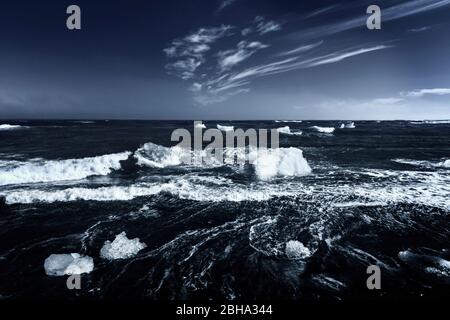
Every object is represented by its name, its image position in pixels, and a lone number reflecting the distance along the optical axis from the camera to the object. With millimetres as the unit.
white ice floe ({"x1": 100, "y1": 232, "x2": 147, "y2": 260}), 5691
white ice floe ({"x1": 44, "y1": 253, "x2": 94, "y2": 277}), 5133
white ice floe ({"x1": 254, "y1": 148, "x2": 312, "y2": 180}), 12453
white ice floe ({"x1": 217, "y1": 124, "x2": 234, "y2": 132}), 48719
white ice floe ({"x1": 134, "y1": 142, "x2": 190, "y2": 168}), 15422
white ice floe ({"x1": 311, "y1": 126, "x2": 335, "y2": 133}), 46656
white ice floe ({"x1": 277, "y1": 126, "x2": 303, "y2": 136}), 41281
